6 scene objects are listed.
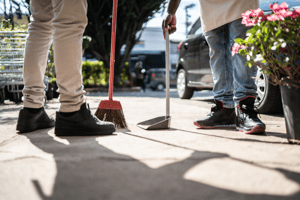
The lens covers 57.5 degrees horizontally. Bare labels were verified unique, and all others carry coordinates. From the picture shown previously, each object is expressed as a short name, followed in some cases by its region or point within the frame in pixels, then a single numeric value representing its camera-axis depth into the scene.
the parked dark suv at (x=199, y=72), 3.09
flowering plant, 1.49
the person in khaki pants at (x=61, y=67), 1.84
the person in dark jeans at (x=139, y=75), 15.62
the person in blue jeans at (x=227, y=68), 2.17
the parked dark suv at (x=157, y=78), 17.09
